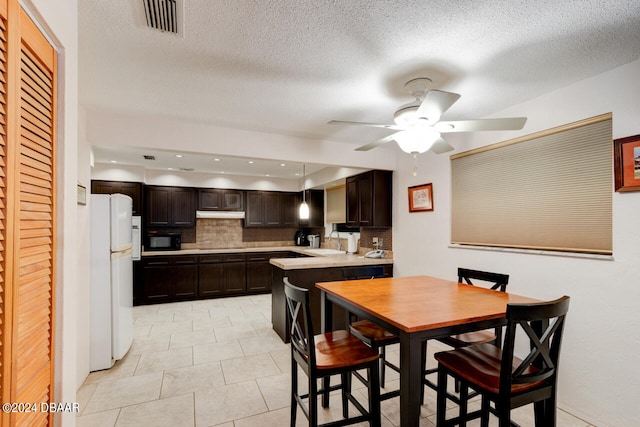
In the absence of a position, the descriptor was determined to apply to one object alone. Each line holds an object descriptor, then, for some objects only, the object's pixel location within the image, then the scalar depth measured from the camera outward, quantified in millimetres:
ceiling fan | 1828
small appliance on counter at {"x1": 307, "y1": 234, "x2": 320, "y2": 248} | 6316
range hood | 5809
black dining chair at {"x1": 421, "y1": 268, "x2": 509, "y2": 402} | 2143
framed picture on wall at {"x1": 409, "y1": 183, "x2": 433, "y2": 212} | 3545
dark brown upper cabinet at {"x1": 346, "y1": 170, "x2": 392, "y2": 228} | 4117
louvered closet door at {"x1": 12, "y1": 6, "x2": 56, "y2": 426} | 935
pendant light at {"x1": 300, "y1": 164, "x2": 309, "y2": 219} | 4600
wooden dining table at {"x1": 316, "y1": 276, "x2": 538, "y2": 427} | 1461
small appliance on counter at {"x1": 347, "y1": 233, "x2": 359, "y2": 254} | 4980
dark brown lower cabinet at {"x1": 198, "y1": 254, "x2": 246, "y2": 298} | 5403
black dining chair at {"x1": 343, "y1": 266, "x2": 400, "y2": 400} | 2059
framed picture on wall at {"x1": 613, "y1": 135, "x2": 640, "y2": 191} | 1879
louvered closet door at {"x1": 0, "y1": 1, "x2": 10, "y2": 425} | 842
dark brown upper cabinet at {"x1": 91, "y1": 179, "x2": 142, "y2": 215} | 4906
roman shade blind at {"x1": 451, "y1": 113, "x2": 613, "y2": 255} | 2109
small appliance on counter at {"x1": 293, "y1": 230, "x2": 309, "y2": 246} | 6690
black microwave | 5320
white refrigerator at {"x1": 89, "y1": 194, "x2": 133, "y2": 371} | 2814
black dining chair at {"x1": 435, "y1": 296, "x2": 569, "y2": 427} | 1389
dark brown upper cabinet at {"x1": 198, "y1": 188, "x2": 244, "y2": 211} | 5871
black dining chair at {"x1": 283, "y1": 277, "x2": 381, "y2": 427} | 1645
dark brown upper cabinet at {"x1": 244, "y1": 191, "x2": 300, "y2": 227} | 6227
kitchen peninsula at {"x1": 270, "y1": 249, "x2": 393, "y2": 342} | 3502
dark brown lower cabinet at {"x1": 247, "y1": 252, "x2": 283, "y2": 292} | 5750
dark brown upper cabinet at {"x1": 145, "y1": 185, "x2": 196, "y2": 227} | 5430
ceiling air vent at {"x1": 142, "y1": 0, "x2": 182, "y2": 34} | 1419
